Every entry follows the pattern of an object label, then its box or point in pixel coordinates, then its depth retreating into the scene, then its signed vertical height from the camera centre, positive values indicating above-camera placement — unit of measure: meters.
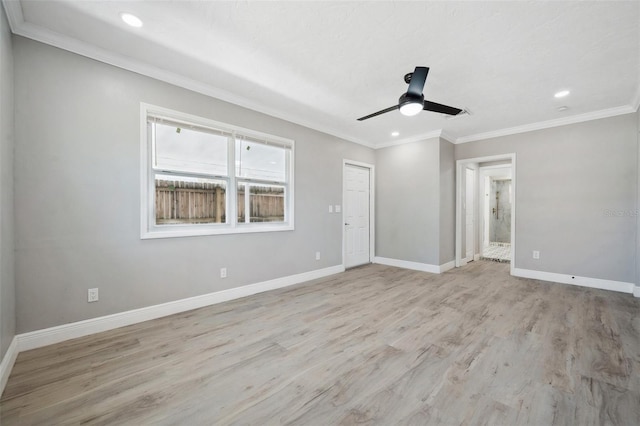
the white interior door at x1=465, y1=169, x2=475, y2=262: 5.70 -0.11
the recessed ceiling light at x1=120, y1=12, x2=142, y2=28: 2.04 +1.57
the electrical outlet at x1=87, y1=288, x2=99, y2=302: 2.44 -0.79
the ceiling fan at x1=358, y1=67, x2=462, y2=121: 2.32 +1.12
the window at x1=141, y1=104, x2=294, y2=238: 2.85 +0.44
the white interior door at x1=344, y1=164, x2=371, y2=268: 5.26 -0.06
